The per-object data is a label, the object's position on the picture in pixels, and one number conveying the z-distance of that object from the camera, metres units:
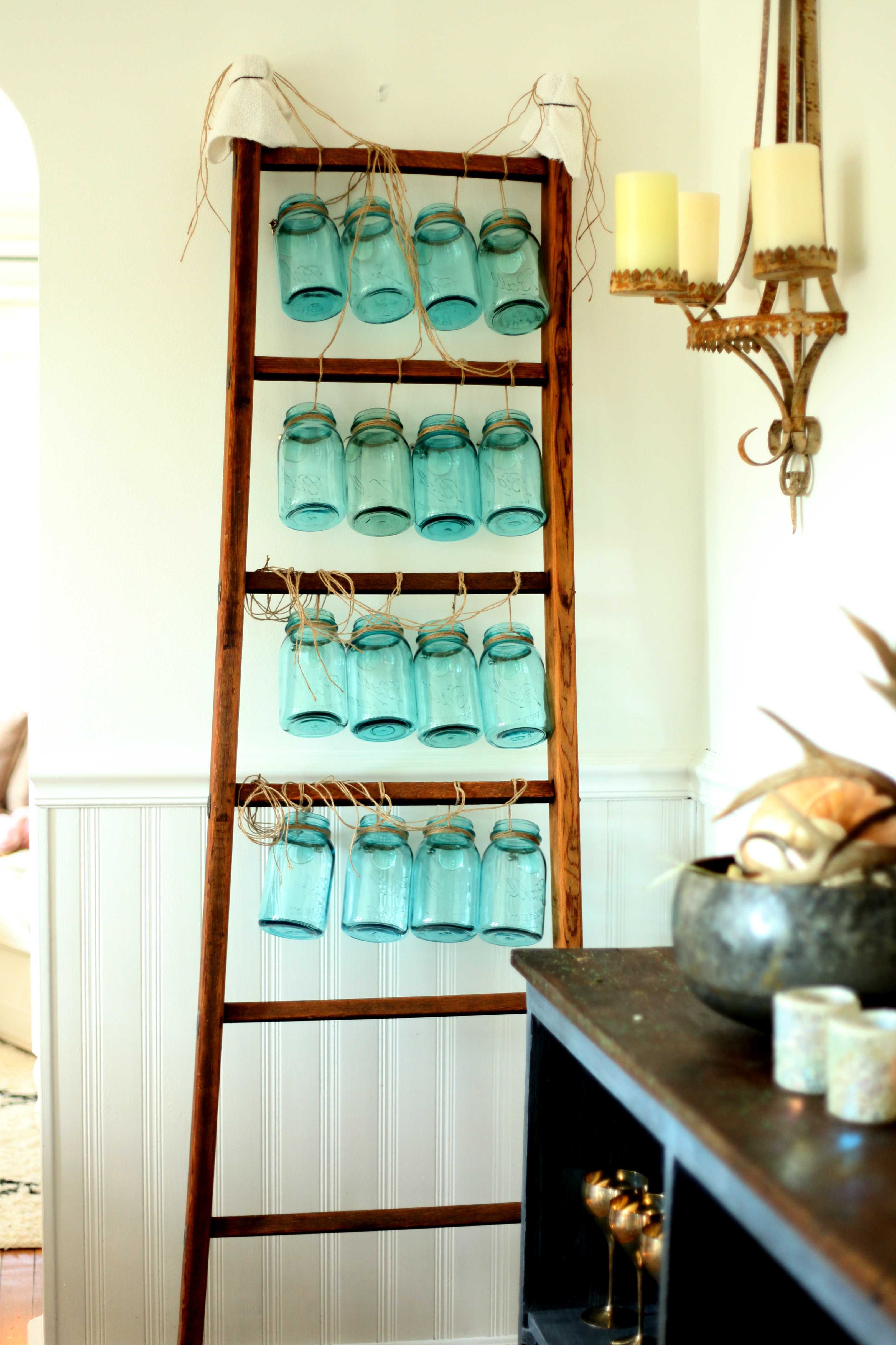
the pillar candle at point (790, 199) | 1.43
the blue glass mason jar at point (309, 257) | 1.84
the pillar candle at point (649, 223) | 1.59
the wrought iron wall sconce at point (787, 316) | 1.50
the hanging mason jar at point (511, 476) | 1.86
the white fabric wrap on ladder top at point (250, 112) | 1.83
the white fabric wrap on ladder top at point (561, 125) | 1.88
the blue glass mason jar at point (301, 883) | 1.83
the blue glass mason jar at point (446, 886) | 1.81
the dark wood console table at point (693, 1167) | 0.69
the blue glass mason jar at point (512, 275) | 1.85
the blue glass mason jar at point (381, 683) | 1.79
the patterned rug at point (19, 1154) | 2.56
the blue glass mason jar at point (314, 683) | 1.80
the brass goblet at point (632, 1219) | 1.24
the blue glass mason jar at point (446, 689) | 1.81
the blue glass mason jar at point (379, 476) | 1.84
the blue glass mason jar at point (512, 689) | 1.82
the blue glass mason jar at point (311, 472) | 1.83
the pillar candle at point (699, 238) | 1.67
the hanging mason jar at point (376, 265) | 1.84
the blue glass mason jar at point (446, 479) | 1.85
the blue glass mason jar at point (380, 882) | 1.83
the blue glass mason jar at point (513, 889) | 1.80
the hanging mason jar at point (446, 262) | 1.84
